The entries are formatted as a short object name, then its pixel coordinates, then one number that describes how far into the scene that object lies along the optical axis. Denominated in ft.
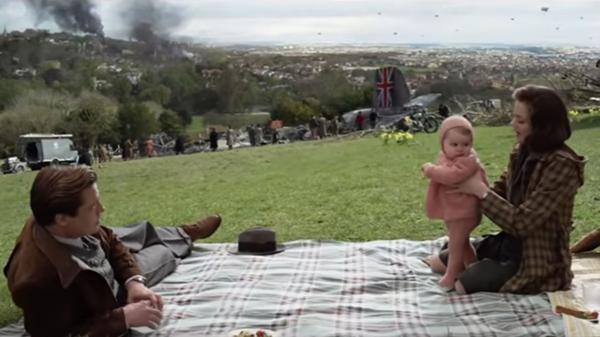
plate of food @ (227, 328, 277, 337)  6.45
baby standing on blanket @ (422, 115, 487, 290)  7.27
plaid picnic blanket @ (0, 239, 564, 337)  6.77
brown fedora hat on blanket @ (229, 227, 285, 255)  9.29
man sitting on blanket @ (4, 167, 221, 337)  6.22
